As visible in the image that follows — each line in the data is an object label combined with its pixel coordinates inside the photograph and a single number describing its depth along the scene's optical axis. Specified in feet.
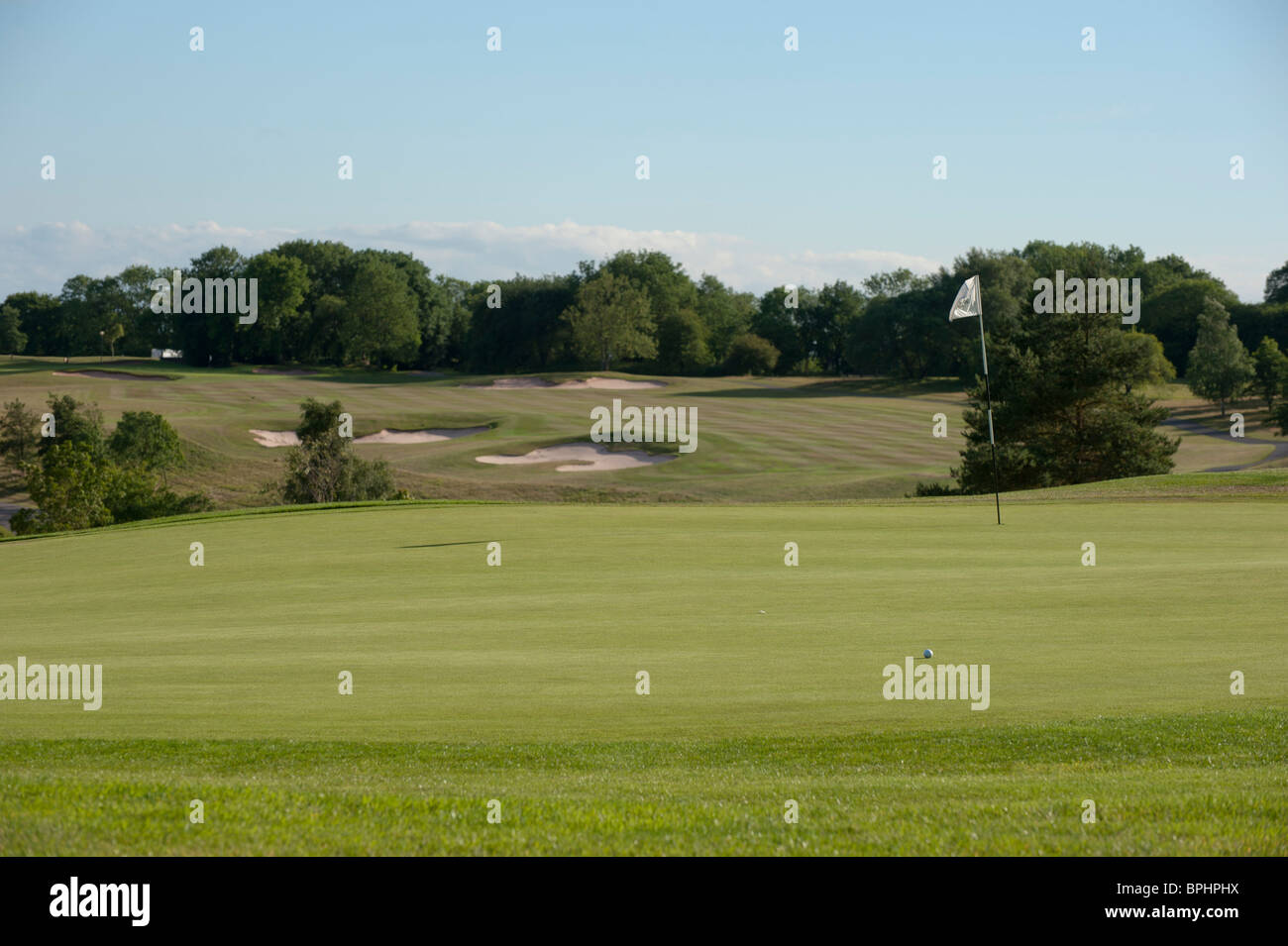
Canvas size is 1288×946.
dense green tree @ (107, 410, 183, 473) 160.04
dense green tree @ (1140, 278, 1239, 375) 309.01
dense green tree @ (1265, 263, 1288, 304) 344.39
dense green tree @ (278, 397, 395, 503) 137.28
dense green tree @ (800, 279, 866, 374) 337.31
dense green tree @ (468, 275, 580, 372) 341.21
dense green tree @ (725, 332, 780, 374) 325.62
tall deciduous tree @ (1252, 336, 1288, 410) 247.70
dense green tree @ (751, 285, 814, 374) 342.85
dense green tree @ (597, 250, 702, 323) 351.87
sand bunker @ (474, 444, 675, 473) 178.70
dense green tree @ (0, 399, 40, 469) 165.68
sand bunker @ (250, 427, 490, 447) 195.11
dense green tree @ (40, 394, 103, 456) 156.76
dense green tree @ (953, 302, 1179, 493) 150.30
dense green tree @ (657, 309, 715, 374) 334.85
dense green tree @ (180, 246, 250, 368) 339.98
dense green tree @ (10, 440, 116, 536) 131.95
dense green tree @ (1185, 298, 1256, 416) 250.57
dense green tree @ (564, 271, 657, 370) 303.89
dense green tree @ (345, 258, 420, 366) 317.22
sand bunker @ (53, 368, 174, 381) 272.10
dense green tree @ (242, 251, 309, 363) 323.98
